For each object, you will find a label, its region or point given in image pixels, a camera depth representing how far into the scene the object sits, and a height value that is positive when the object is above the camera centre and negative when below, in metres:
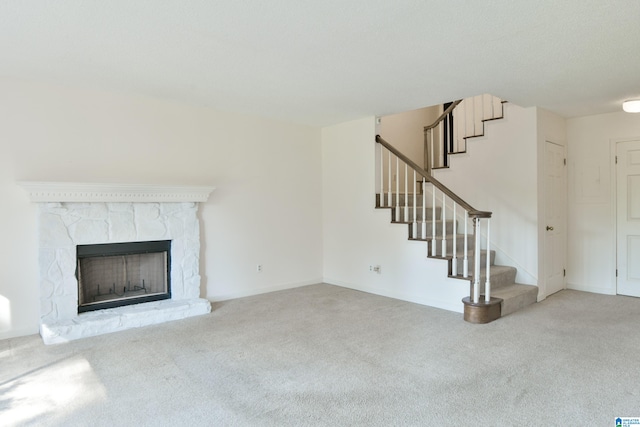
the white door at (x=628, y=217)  4.92 -0.22
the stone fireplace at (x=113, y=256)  3.68 -0.49
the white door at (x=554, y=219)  4.93 -0.24
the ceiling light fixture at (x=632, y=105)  4.26 +1.01
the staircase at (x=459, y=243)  3.96 -0.48
